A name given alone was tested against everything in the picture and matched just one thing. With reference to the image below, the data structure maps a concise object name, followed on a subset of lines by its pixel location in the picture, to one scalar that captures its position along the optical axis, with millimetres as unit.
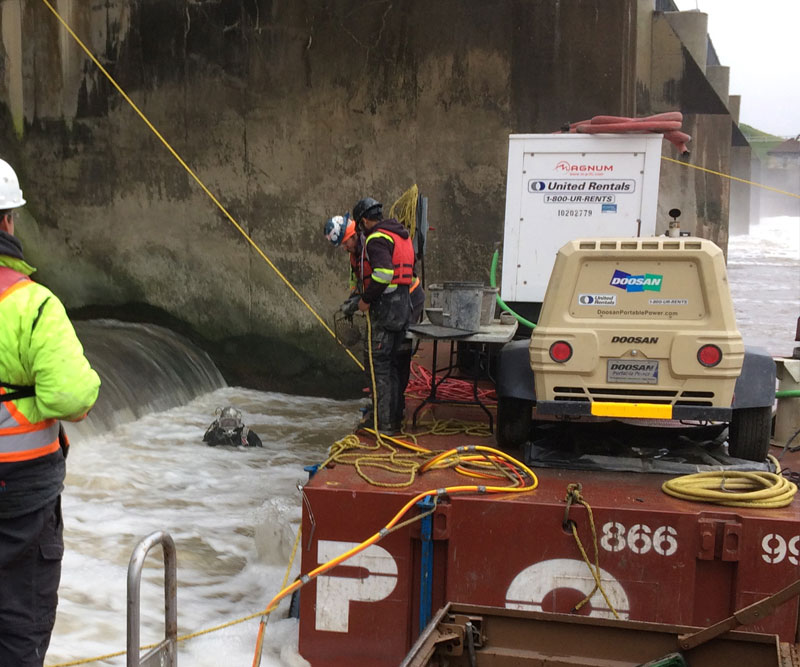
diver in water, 9055
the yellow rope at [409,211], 6816
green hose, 6706
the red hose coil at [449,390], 6281
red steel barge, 3764
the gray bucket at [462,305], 5562
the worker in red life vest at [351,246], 5695
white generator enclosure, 6816
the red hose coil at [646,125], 6660
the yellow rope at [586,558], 3828
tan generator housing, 4102
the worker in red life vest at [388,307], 5391
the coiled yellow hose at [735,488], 3881
